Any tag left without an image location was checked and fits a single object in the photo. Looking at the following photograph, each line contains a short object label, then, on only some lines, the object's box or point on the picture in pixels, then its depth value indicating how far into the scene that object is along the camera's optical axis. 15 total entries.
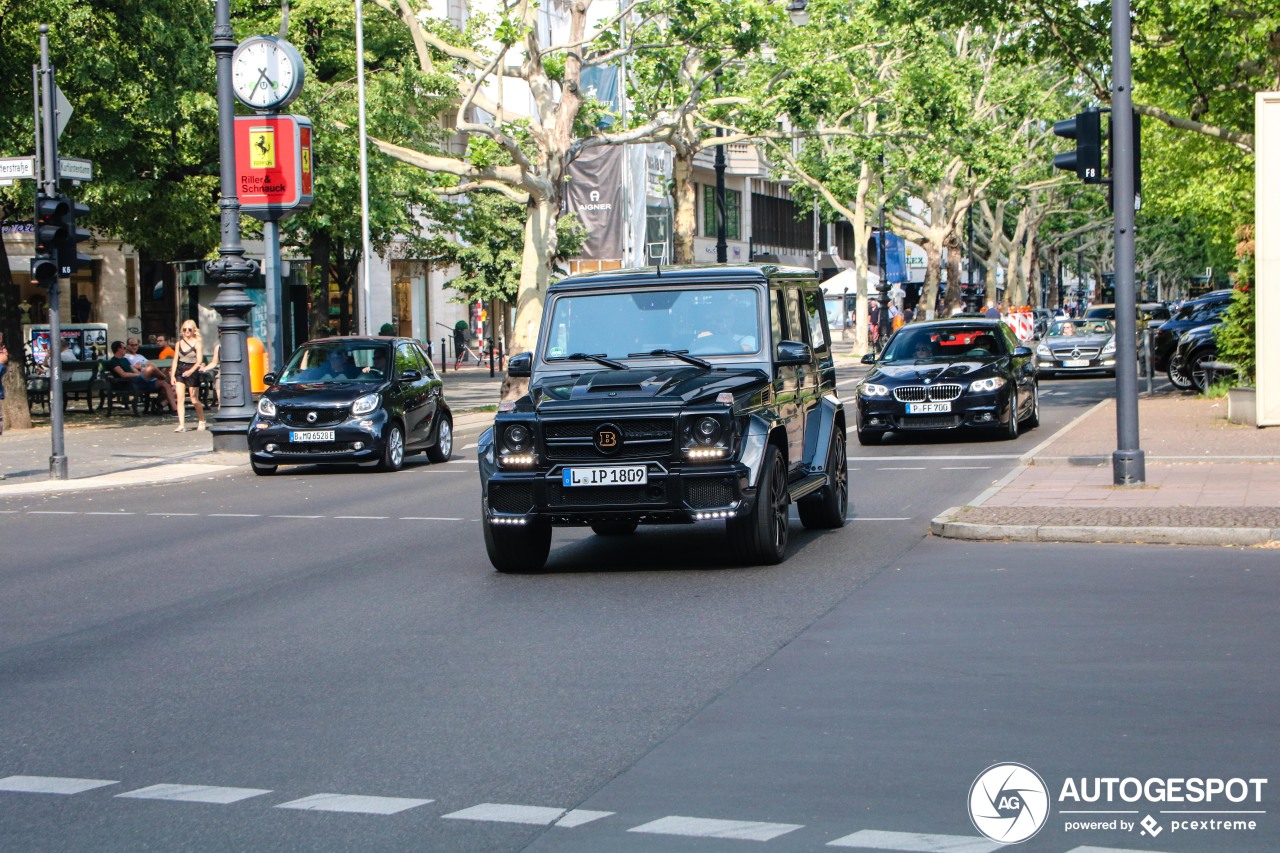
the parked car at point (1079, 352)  40.66
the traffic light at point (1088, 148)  15.06
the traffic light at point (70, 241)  19.78
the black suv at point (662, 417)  10.81
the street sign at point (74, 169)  19.75
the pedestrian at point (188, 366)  27.81
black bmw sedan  22.05
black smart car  20.48
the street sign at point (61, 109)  19.70
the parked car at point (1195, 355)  29.64
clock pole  23.52
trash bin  29.49
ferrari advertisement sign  25.27
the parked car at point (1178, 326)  34.81
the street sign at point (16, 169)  19.30
